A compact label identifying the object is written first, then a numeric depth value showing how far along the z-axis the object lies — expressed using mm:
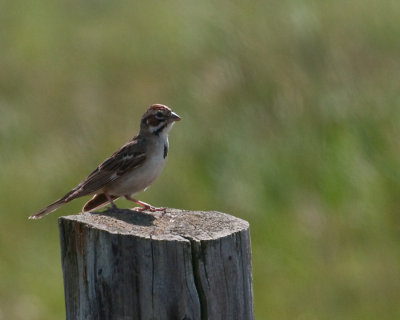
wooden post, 8344
